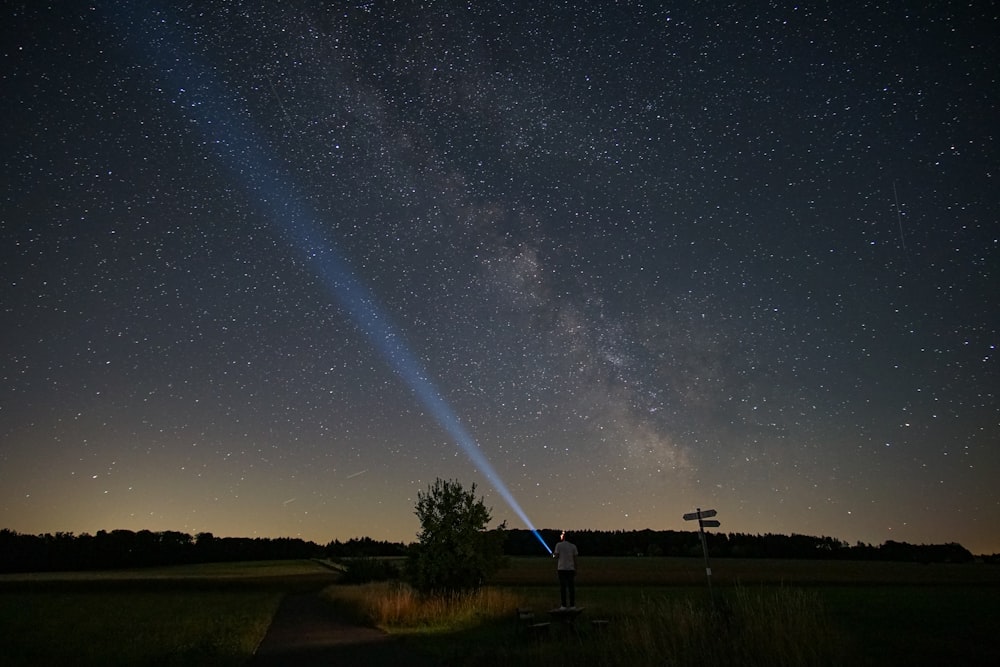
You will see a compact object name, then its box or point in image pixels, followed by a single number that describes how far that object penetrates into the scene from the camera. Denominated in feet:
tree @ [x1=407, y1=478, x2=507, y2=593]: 78.23
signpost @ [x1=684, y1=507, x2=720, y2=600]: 46.46
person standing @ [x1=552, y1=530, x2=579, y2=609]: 57.70
